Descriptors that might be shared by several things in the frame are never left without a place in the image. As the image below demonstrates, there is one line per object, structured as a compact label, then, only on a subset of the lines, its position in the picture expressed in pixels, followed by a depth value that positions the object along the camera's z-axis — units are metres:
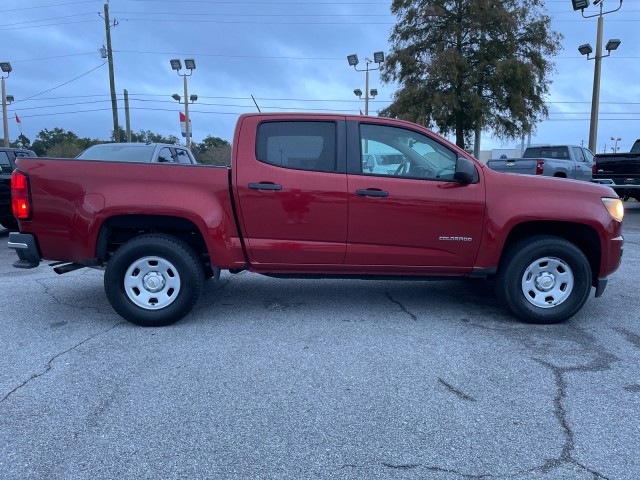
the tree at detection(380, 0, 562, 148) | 20.91
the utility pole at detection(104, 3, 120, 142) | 27.20
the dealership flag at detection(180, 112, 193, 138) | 25.14
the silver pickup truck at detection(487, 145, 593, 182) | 15.90
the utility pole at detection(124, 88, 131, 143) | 30.84
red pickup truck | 4.79
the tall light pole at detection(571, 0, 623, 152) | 19.70
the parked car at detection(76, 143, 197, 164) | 10.30
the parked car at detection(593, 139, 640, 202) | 14.67
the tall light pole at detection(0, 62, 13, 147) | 34.84
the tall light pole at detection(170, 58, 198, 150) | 31.20
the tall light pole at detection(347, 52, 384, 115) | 26.65
